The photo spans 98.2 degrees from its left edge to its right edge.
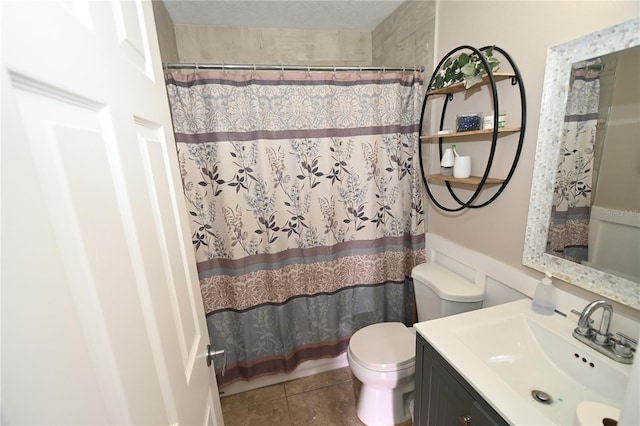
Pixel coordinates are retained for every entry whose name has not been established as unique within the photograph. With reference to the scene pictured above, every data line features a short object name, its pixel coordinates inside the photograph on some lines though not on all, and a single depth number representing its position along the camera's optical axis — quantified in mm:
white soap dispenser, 1111
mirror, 880
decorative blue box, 1350
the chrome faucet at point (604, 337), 875
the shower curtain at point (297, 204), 1536
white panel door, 253
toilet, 1469
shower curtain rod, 1434
